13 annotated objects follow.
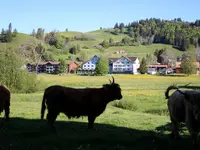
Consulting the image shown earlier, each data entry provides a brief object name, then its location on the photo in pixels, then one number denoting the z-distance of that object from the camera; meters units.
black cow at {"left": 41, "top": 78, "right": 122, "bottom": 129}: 14.91
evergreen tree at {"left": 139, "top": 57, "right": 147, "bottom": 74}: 164.25
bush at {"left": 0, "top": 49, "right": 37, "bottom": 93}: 48.31
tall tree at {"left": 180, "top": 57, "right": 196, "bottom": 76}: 135.38
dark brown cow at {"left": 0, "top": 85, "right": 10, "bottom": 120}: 16.45
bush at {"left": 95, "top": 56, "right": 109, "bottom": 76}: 144.88
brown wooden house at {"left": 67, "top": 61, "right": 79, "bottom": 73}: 178.62
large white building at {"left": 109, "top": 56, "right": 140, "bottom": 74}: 190.62
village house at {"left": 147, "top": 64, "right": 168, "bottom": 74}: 179.25
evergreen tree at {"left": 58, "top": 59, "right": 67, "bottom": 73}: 158.12
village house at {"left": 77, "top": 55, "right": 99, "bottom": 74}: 184.18
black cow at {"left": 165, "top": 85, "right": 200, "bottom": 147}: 10.84
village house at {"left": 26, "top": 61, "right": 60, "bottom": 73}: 180.00
